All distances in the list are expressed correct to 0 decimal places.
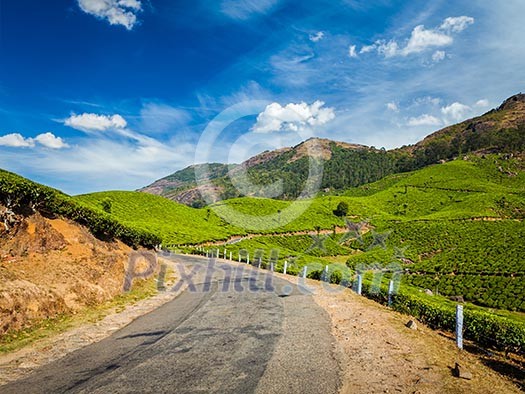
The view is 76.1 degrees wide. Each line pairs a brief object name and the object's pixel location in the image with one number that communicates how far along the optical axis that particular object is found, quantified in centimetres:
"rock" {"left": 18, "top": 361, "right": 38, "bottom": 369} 834
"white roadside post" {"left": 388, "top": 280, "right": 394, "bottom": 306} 1712
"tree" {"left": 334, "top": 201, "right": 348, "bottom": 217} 11600
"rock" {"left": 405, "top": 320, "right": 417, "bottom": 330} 1316
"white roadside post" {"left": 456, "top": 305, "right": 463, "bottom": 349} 1126
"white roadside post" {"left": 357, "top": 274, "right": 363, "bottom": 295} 2027
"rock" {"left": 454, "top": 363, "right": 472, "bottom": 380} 831
